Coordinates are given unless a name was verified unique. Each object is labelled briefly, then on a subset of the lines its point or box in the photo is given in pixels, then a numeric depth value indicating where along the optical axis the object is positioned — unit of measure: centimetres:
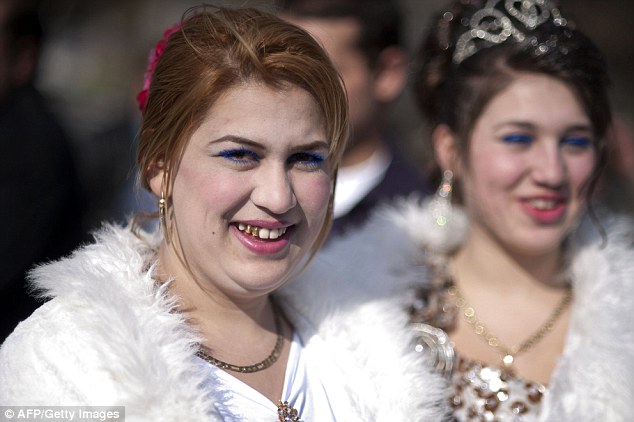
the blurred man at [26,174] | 309
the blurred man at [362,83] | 379
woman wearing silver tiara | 241
